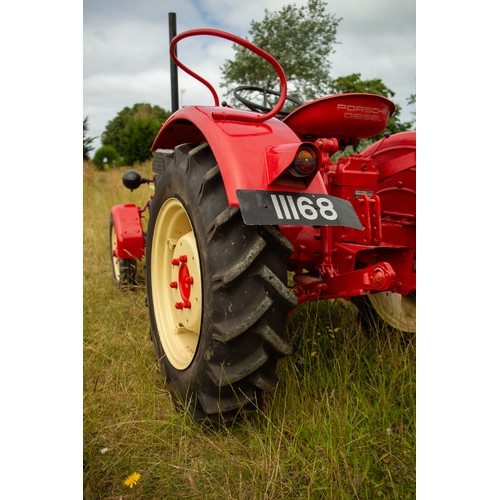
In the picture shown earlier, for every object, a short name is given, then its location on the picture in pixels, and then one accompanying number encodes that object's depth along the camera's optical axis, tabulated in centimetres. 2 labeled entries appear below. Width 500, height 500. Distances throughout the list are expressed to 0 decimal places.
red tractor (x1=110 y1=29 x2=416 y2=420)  154
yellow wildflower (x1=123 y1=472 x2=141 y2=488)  147
